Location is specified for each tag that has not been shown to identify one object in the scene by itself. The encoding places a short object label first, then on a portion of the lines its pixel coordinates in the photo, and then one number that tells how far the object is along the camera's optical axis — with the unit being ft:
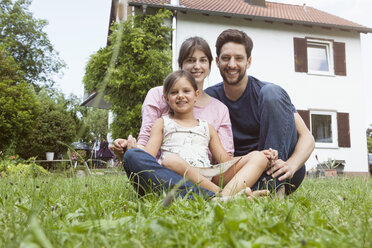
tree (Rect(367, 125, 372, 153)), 118.21
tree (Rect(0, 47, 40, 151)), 27.37
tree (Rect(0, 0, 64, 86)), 76.95
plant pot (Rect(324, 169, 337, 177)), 23.38
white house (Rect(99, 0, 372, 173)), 32.68
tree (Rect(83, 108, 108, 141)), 38.31
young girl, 6.30
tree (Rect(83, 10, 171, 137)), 26.35
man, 7.06
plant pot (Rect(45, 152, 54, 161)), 43.84
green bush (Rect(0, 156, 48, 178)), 20.33
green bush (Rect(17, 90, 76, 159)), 43.29
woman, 8.00
